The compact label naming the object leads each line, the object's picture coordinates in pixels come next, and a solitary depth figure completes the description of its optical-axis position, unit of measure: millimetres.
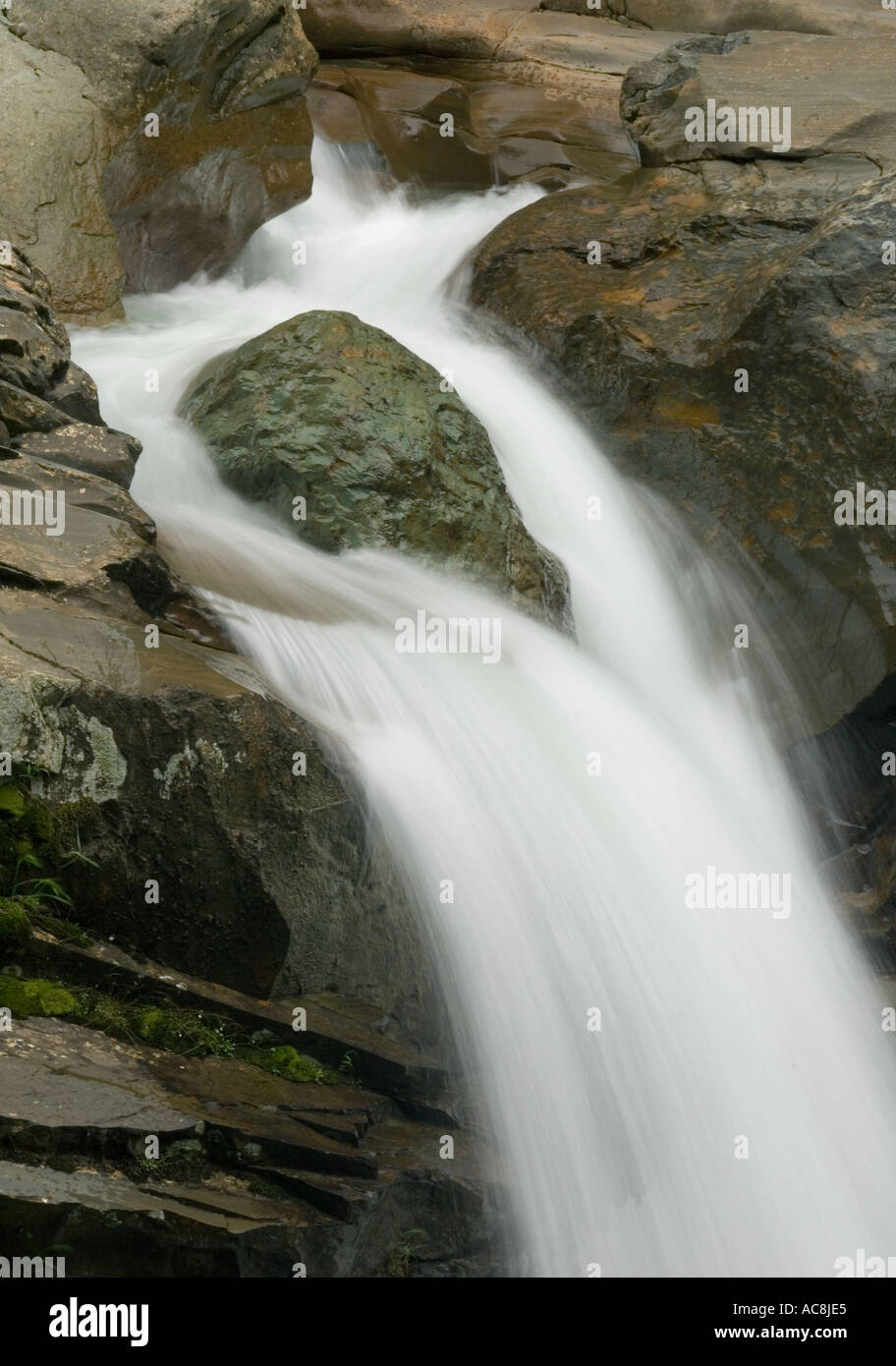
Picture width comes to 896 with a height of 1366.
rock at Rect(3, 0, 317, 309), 9055
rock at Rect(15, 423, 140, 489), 5512
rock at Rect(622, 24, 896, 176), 9156
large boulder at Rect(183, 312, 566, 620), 6770
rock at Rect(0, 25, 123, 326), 8461
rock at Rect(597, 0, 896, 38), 16203
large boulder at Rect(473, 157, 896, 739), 7414
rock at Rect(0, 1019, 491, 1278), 3338
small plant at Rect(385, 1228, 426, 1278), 4004
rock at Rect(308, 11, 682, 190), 12828
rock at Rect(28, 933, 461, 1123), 3951
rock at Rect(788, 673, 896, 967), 7074
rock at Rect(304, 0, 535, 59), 14672
